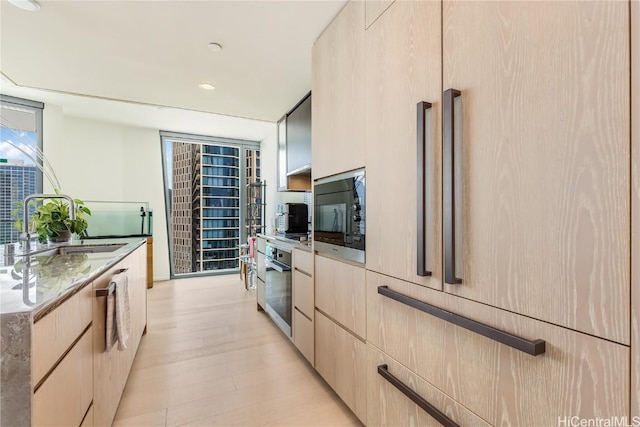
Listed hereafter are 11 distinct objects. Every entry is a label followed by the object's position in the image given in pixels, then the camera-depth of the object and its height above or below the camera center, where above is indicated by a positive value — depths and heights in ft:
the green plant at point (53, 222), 7.13 -0.19
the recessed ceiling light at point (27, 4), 5.46 +4.16
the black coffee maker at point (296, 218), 11.38 -0.23
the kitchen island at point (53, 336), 2.46 -1.29
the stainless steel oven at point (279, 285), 8.33 -2.38
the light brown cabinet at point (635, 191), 1.97 +0.13
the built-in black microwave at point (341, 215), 5.09 -0.07
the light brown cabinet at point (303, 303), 6.84 -2.34
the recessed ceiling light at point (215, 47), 6.82 +4.10
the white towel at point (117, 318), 4.61 -1.75
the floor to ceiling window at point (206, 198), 16.80 +0.95
